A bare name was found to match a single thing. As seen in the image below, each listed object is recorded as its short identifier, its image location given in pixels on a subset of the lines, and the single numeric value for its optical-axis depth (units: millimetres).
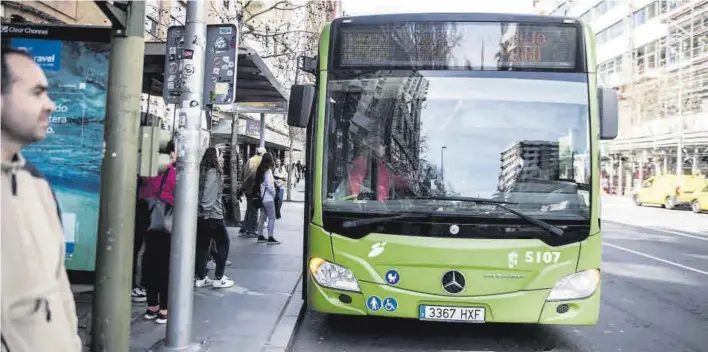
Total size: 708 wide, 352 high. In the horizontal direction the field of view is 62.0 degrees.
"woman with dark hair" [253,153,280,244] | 10836
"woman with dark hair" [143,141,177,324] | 5562
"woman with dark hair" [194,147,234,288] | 6730
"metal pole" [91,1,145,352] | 3553
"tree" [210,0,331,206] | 12219
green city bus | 4992
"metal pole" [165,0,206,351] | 4598
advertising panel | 6105
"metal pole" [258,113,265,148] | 15742
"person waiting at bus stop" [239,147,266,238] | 11586
